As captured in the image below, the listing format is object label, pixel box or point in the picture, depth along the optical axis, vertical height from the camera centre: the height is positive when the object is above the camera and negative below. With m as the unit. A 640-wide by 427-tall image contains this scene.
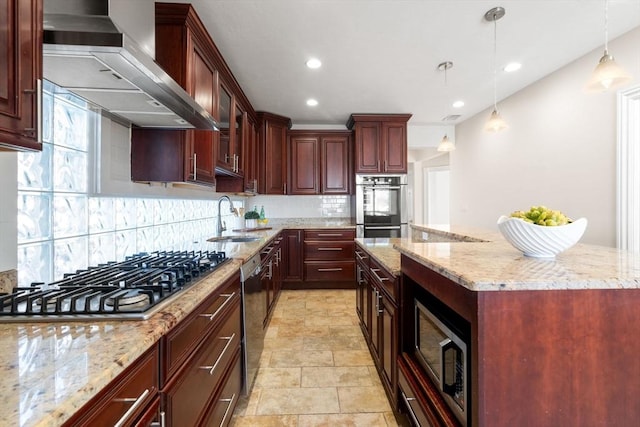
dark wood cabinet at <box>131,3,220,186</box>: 1.87 +0.50
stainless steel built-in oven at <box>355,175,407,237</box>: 4.40 +0.10
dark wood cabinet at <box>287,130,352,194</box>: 4.71 +0.78
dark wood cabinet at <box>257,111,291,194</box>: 4.39 +0.88
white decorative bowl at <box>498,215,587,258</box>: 1.12 -0.09
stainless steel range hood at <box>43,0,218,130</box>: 0.90 +0.49
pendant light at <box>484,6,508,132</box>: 2.10 +1.38
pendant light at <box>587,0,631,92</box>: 1.68 +0.76
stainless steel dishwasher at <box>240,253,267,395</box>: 1.86 -0.73
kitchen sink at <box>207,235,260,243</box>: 2.78 -0.26
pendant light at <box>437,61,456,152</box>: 3.29 +0.72
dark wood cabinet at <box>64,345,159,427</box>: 0.61 -0.43
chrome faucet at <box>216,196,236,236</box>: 2.96 -0.13
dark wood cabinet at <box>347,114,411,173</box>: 4.42 +0.94
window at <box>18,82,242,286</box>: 1.21 +0.02
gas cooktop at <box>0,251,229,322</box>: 0.87 -0.27
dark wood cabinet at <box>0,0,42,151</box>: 0.72 +0.35
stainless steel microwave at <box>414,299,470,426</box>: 1.03 -0.58
